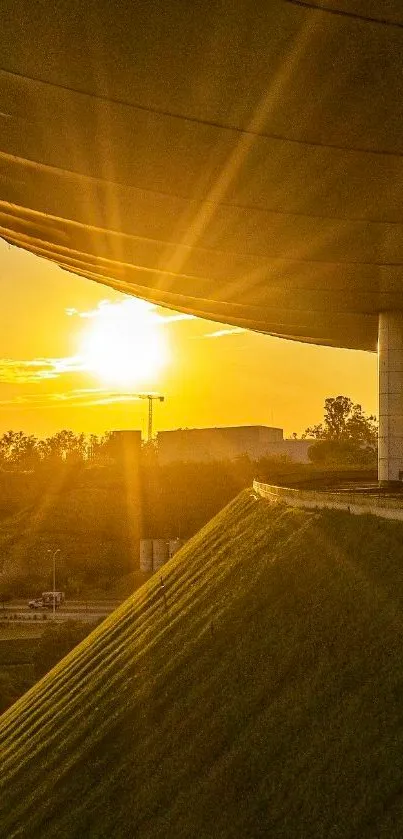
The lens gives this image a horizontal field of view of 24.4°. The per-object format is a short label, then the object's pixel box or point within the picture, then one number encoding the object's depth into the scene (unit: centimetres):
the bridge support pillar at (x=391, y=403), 3362
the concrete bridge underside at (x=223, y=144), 1694
